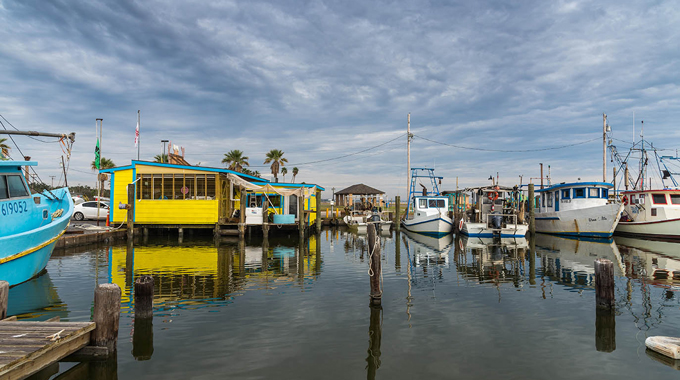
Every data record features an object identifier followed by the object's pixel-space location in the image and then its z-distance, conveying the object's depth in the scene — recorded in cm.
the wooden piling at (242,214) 2371
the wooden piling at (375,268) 927
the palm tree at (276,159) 4819
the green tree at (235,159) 4559
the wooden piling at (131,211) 2224
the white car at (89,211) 3155
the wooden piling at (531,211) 2738
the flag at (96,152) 2216
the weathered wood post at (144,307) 743
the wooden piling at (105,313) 600
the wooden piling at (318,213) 2885
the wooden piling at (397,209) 3308
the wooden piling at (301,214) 2370
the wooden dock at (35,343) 482
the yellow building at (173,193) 2464
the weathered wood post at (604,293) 839
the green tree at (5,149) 3610
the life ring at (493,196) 2727
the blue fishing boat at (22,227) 990
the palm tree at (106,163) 4956
